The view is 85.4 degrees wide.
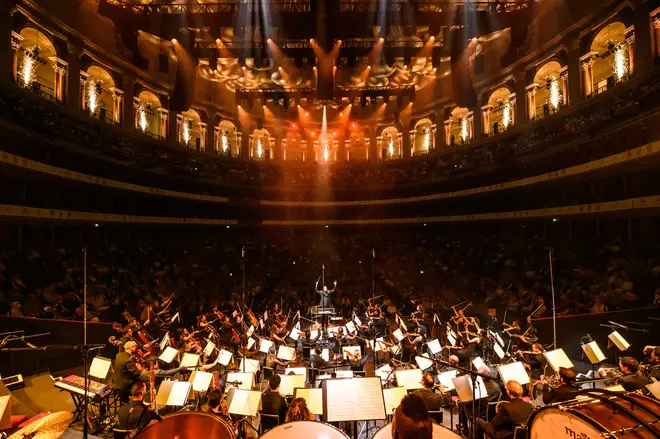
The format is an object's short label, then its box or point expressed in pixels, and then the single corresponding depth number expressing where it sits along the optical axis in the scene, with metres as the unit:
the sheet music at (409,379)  6.31
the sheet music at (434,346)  8.47
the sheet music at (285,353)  8.67
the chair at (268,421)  6.13
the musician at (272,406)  6.02
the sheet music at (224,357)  7.77
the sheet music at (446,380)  6.57
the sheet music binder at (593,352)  7.06
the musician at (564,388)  4.95
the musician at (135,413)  4.88
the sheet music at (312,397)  5.46
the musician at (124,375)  6.79
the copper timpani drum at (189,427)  3.49
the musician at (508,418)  4.61
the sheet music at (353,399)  4.42
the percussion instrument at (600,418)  2.87
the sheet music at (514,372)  6.03
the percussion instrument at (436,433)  3.70
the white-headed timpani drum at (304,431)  3.68
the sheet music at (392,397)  5.48
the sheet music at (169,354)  7.84
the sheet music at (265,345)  8.96
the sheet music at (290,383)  6.45
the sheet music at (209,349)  8.61
